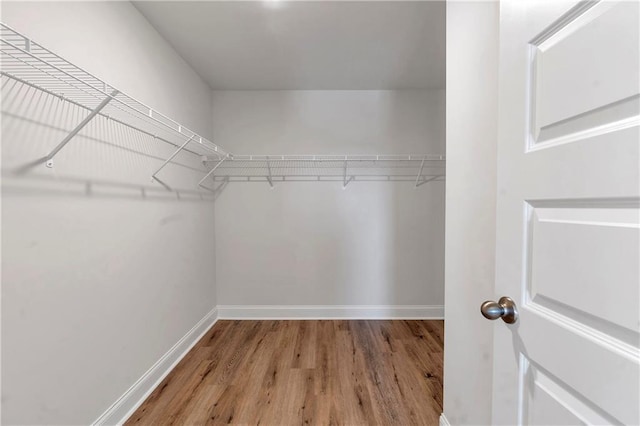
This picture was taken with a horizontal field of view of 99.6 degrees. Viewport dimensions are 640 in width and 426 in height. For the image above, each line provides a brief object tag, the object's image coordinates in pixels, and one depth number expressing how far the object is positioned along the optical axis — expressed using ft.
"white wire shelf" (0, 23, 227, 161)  3.11
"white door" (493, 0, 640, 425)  1.47
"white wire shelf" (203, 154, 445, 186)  9.06
